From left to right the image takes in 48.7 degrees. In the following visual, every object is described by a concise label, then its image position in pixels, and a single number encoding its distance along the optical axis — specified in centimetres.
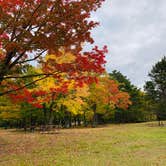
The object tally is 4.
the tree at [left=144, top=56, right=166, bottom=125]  3213
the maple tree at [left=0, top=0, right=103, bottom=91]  762
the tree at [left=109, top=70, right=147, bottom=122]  3871
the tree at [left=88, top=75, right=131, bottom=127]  3062
